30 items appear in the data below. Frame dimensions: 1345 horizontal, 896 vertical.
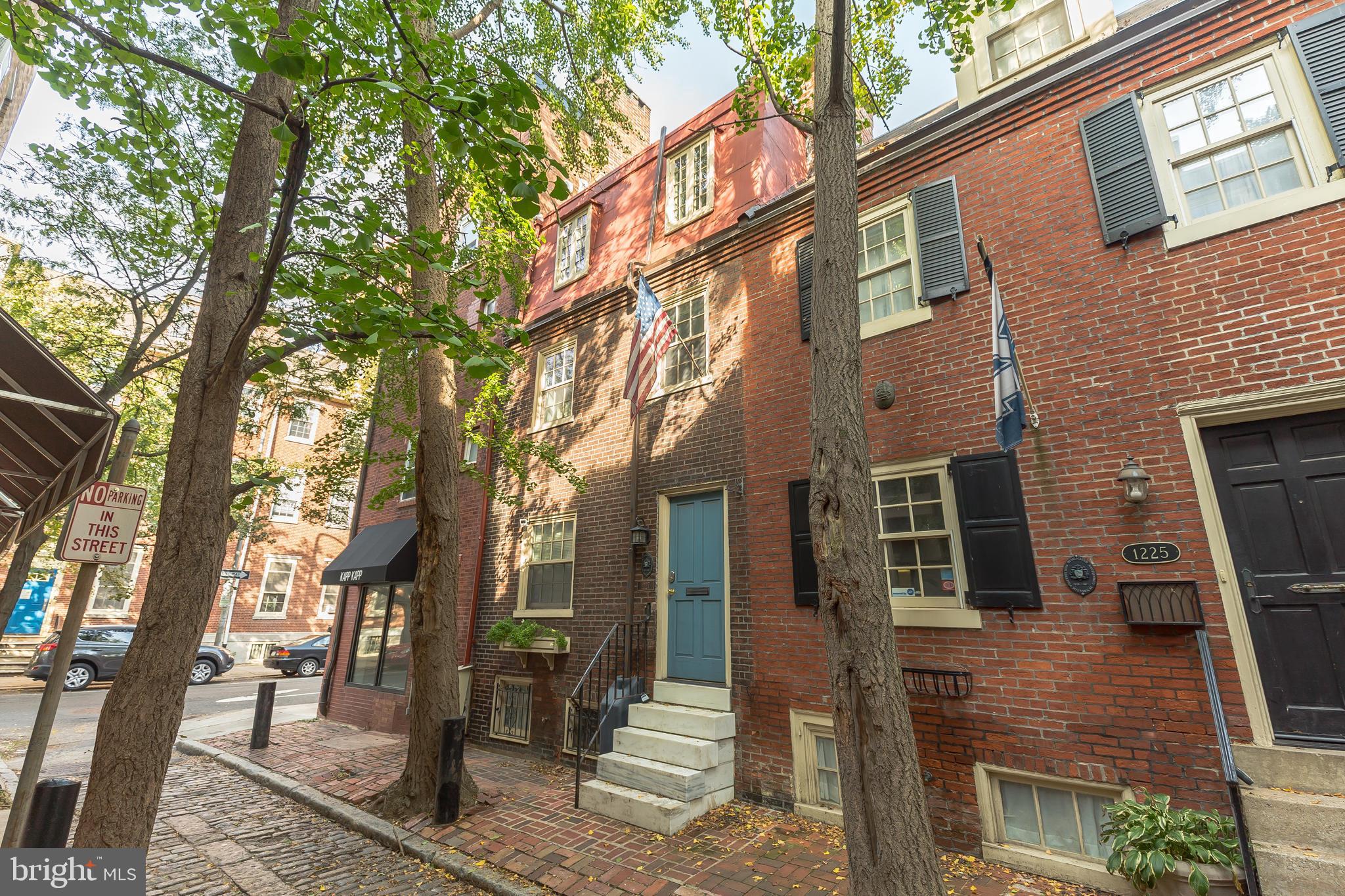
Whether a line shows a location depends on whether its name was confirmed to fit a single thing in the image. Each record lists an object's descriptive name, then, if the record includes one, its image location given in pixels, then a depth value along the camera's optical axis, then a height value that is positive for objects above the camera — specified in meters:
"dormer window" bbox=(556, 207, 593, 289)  11.34 +6.76
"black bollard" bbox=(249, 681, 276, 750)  9.05 -1.80
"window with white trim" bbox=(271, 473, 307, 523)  23.30 +3.59
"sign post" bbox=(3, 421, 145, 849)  3.88 +0.39
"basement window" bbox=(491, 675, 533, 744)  8.86 -1.71
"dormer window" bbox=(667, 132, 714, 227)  9.29 +6.60
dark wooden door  4.07 +0.26
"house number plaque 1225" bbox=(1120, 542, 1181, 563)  4.53 +0.31
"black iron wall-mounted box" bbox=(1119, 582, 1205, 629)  4.36 -0.09
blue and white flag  4.80 +1.68
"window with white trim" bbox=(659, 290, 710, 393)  8.34 +3.54
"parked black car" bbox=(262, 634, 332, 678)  19.38 -1.93
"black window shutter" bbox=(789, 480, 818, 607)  6.27 +0.48
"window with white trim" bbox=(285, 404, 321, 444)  25.16 +7.24
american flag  7.49 +3.15
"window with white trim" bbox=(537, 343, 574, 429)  10.35 +3.73
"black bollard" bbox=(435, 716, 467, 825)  5.83 -1.72
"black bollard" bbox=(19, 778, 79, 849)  4.00 -1.44
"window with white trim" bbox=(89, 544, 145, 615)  18.05 +0.44
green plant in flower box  8.51 -0.53
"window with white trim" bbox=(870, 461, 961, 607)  5.64 +0.58
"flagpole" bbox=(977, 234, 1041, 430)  5.29 +1.88
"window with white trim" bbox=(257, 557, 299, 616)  22.89 +0.51
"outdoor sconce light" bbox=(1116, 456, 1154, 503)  4.65 +0.87
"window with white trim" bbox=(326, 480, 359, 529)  11.14 +2.38
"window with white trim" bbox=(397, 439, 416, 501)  9.35 +2.08
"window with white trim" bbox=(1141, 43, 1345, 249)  4.64 +3.68
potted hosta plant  3.62 -1.63
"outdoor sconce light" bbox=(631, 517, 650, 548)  7.97 +0.80
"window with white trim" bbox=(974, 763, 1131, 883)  4.54 -1.73
